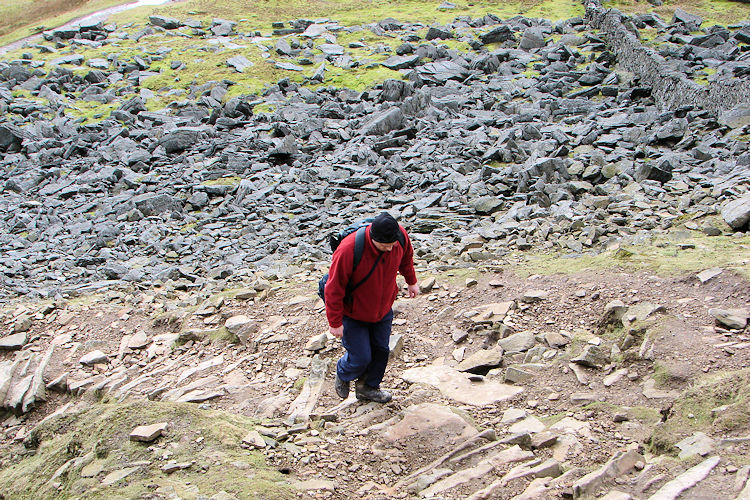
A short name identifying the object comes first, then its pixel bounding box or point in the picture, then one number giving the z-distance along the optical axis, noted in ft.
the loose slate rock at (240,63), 109.91
